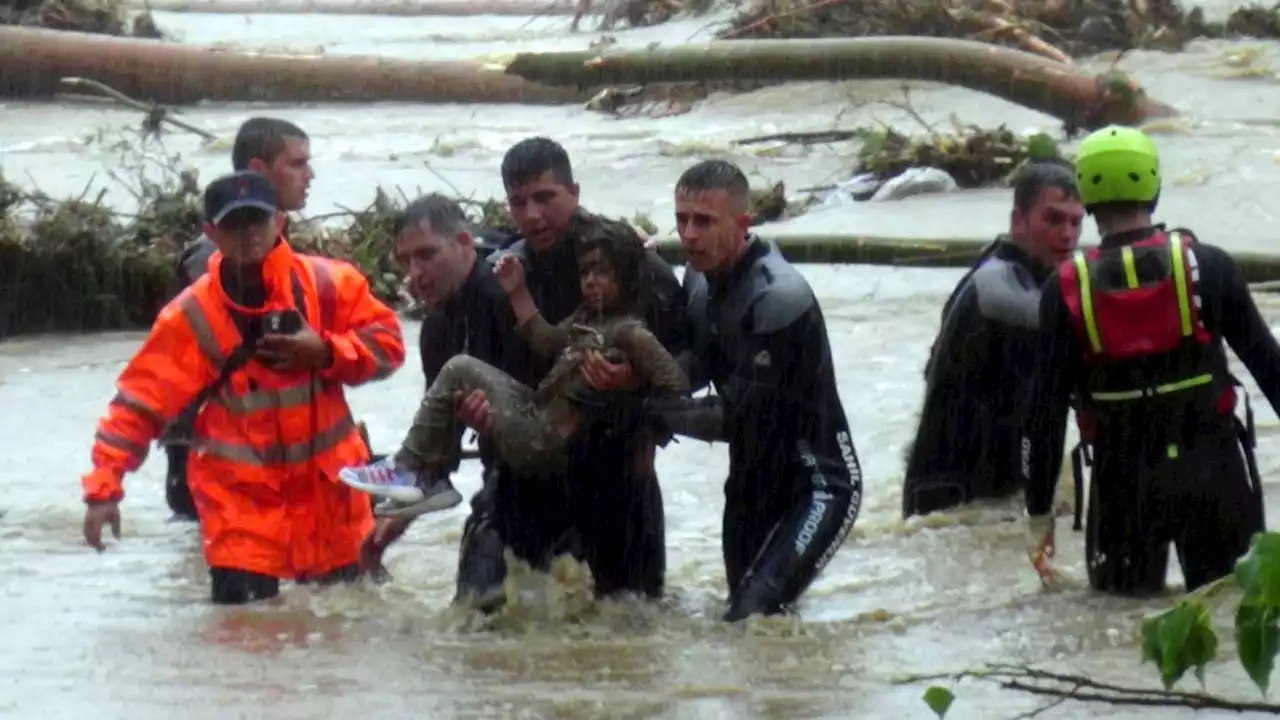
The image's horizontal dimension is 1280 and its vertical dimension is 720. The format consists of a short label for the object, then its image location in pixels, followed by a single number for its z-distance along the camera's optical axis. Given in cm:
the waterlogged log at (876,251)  2514
